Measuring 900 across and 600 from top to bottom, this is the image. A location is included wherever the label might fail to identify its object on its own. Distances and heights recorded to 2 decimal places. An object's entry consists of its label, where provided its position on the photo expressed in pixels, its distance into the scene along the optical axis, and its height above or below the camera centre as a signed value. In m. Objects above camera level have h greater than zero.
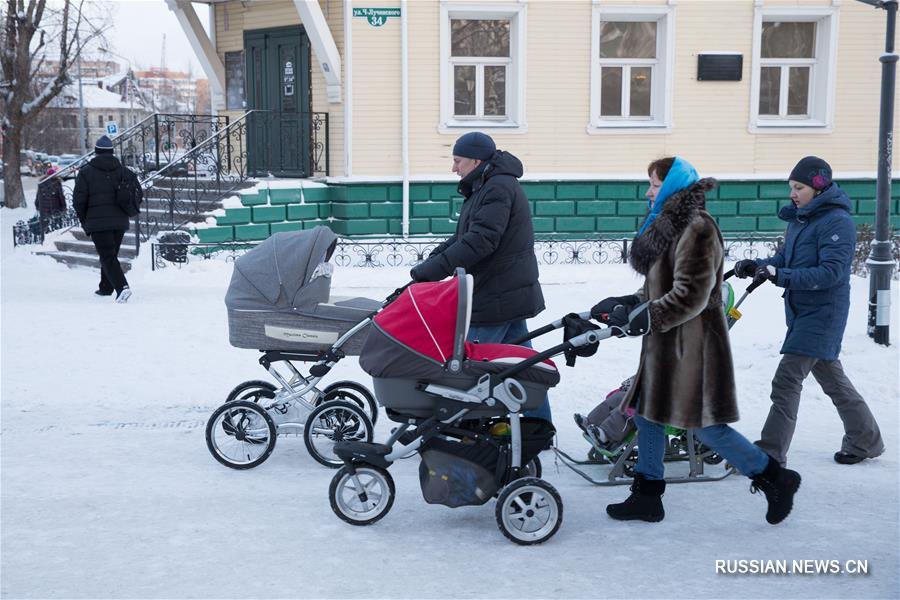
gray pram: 5.59 -0.93
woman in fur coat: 4.40 -0.70
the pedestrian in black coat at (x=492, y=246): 5.34 -0.41
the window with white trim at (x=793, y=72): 15.49 +1.66
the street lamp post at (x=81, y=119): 55.12 +3.16
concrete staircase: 14.45 -0.74
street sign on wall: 14.55 +2.40
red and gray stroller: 4.54 -1.16
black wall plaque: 15.21 +1.68
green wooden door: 15.76 +1.22
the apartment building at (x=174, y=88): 108.69 +10.37
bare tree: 24.19 +3.08
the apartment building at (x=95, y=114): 67.38 +6.44
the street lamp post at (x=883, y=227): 8.00 -0.44
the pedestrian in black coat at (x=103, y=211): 11.39 -0.45
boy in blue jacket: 5.29 -0.65
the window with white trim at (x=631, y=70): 15.27 +1.65
